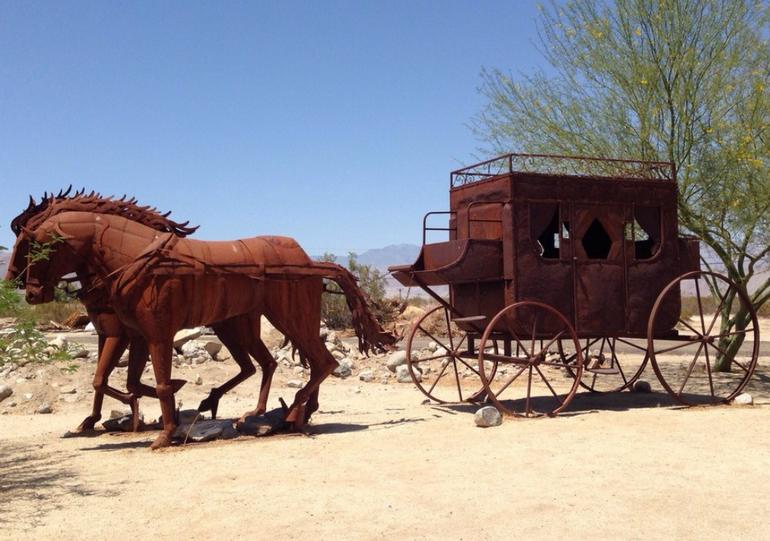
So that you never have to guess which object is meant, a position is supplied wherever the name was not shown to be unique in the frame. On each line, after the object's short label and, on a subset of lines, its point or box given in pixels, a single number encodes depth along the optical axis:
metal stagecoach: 9.69
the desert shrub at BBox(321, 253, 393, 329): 27.02
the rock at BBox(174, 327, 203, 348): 15.53
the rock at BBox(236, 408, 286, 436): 8.72
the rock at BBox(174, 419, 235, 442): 8.36
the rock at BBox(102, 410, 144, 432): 9.21
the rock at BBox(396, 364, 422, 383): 14.70
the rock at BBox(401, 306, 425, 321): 25.89
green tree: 12.75
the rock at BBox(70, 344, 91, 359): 13.77
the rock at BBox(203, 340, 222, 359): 15.38
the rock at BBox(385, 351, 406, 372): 15.59
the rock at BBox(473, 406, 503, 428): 8.98
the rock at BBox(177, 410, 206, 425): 9.43
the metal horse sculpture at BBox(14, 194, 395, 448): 7.96
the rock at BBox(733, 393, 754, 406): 10.67
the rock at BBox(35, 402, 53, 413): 11.60
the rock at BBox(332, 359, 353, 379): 15.39
